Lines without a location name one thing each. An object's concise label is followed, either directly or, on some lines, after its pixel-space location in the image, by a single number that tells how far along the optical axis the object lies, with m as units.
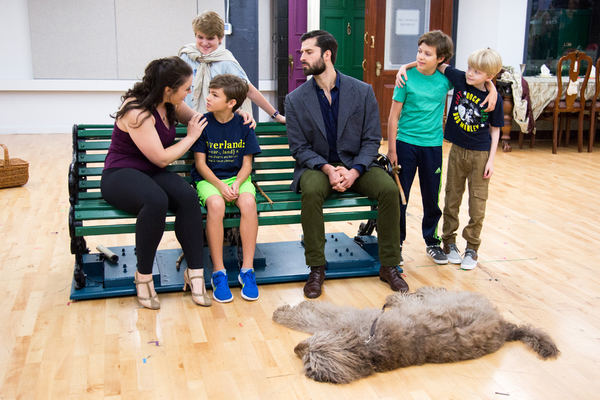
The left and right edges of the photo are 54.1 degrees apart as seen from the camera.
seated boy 2.73
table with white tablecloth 6.93
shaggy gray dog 2.10
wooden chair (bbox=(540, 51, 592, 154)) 6.68
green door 9.06
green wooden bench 2.71
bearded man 2.84
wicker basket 4.85
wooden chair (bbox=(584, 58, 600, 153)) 6.78
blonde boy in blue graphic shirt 3.03
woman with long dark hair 2.57
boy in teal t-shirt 3.11
